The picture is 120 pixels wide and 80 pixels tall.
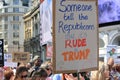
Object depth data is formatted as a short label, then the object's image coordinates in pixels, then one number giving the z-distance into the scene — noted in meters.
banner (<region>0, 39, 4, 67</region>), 7.22
